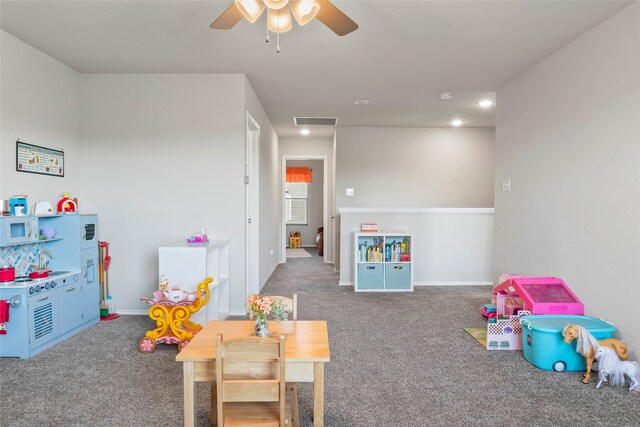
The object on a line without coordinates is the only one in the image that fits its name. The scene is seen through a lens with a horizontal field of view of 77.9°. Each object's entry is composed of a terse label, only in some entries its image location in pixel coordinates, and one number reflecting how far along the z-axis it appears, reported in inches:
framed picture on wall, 131.6
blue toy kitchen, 118.6
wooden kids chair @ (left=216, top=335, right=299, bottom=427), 60.5
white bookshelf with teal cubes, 214.2
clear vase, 73.6
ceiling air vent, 246.2
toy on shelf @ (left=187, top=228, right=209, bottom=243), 156.0
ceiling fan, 79.7
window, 445.7
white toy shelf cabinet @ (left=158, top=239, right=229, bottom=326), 137.2
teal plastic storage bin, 110.2
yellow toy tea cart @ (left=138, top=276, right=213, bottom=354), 124.1
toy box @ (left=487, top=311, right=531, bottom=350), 126.9
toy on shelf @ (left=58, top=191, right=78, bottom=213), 148.3
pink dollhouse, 125.4
